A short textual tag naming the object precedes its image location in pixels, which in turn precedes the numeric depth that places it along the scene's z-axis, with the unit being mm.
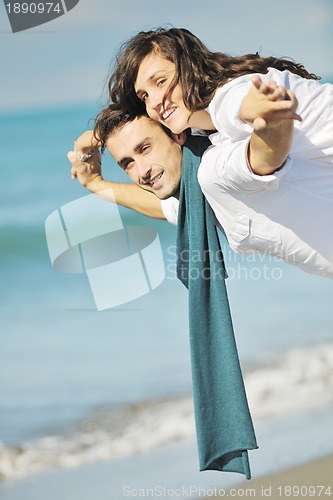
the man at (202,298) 8271
